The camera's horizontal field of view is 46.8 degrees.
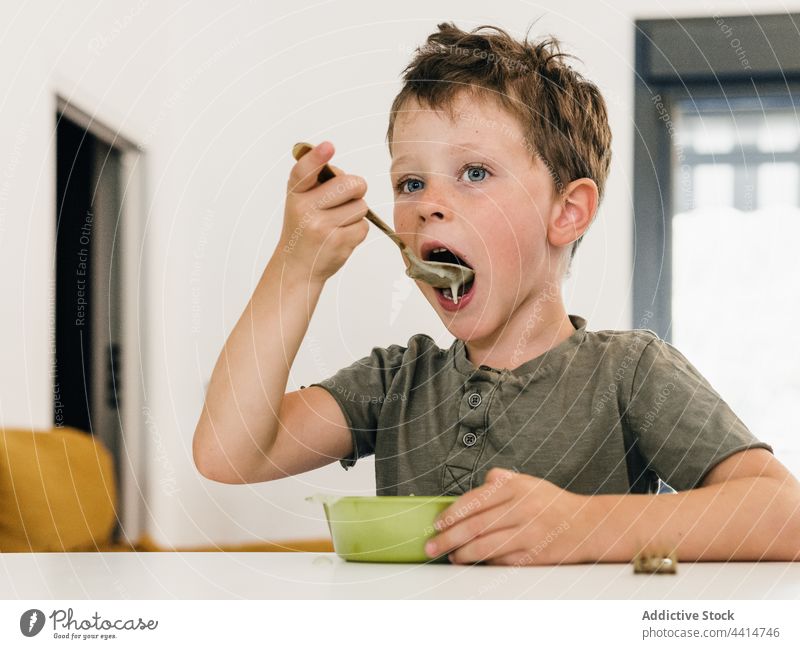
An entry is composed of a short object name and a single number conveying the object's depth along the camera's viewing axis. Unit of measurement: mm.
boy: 589
